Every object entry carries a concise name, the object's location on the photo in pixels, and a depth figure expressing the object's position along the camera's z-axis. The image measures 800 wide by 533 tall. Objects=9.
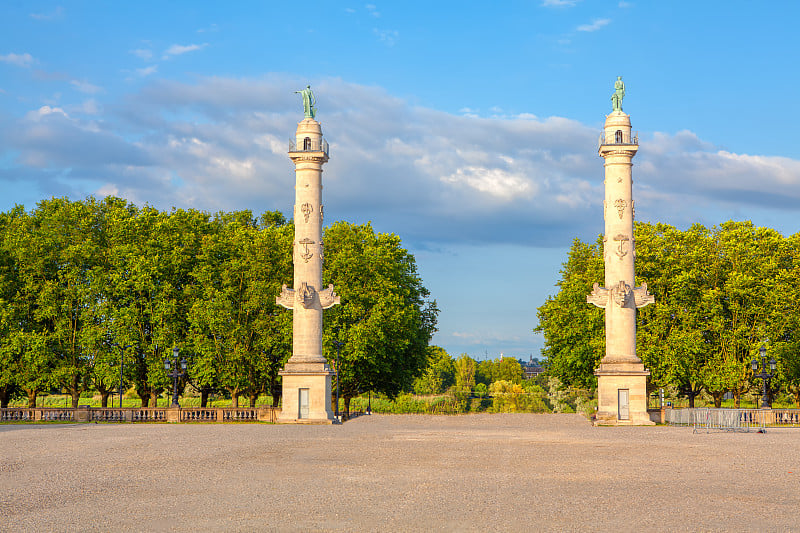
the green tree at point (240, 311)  56.56
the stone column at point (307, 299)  48.53
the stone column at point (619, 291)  47.78
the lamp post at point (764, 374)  47.16
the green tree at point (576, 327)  58.62
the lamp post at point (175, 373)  50.09
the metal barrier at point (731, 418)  40.06
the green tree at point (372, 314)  57.41
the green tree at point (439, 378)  123.71
